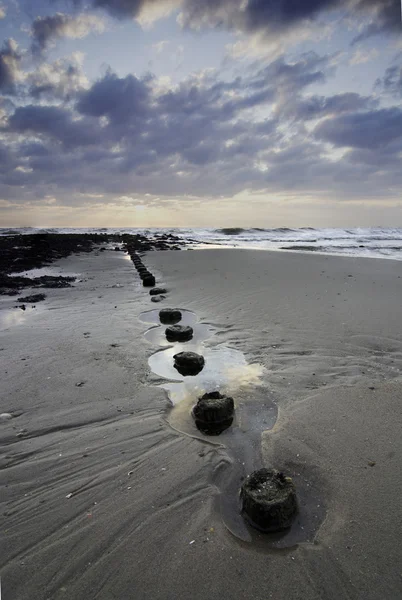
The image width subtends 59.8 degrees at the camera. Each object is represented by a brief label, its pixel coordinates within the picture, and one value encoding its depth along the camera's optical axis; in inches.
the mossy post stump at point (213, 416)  117.9
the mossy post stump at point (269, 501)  78.4
